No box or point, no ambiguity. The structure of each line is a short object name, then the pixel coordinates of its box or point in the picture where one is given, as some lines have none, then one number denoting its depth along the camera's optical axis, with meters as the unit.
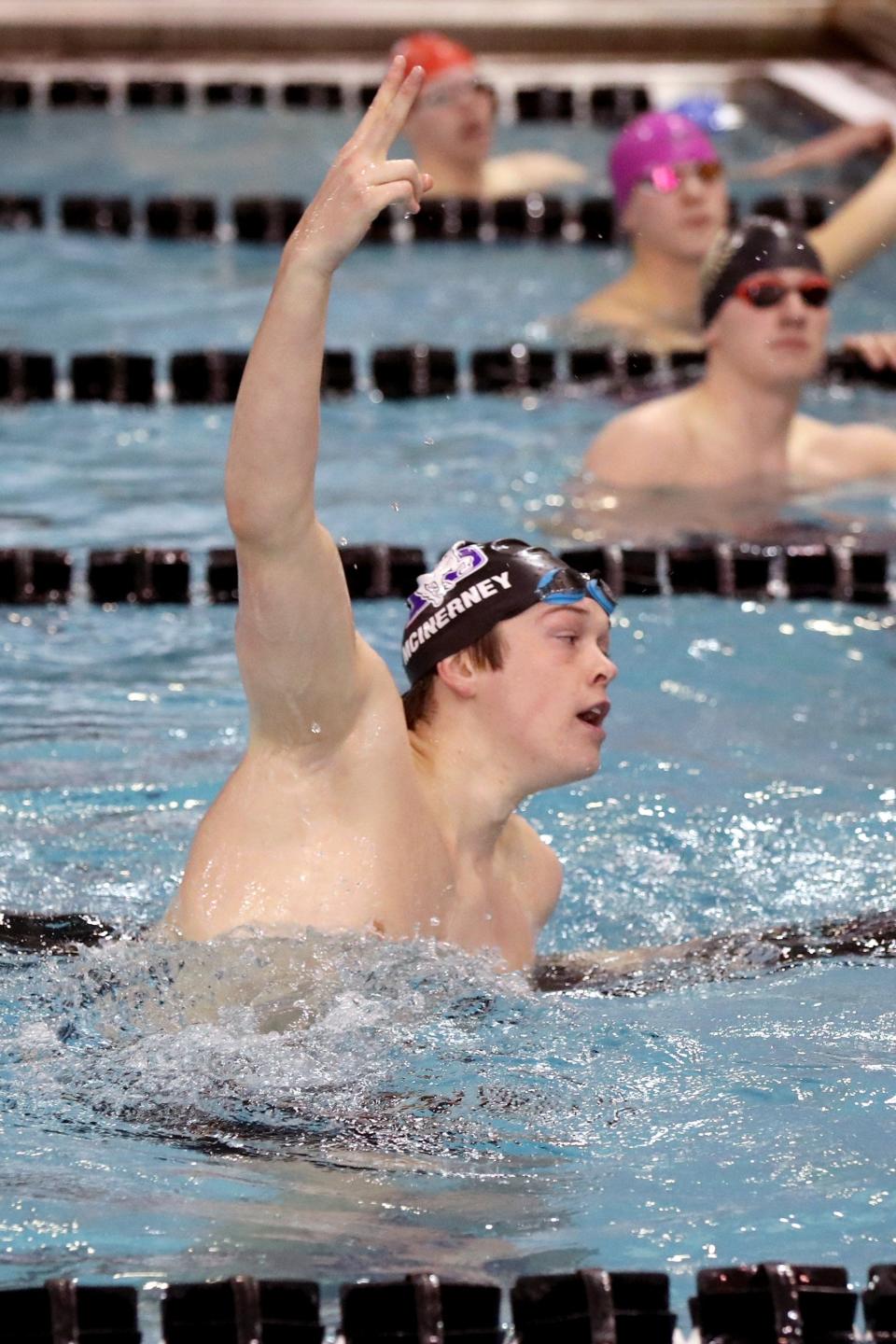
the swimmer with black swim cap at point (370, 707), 5.20
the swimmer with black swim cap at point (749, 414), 10.91
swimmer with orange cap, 16.84
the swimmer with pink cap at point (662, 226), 14.13
